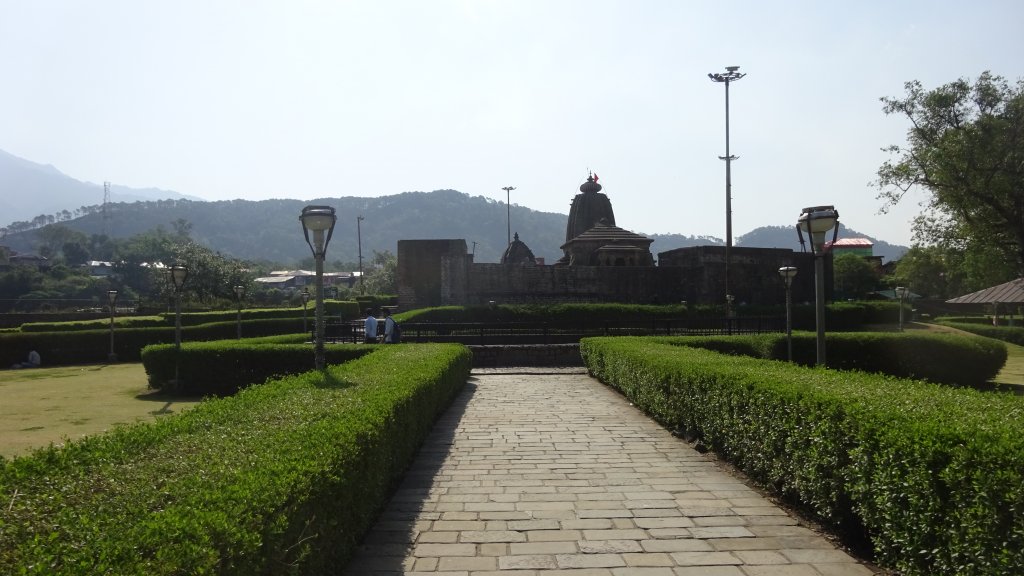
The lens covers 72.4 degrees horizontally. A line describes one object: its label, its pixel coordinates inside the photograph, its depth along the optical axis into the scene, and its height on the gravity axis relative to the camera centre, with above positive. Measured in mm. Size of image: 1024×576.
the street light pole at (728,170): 31422 +5449
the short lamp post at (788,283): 14428 +99
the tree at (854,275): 58594 +1051
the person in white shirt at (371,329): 14994 -816
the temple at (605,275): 34219 +696
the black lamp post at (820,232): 8812 +721
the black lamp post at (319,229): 8750 +782
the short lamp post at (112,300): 23067 -242
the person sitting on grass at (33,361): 22308 -2160
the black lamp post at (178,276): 16411 +393
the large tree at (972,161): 26562 +4947
